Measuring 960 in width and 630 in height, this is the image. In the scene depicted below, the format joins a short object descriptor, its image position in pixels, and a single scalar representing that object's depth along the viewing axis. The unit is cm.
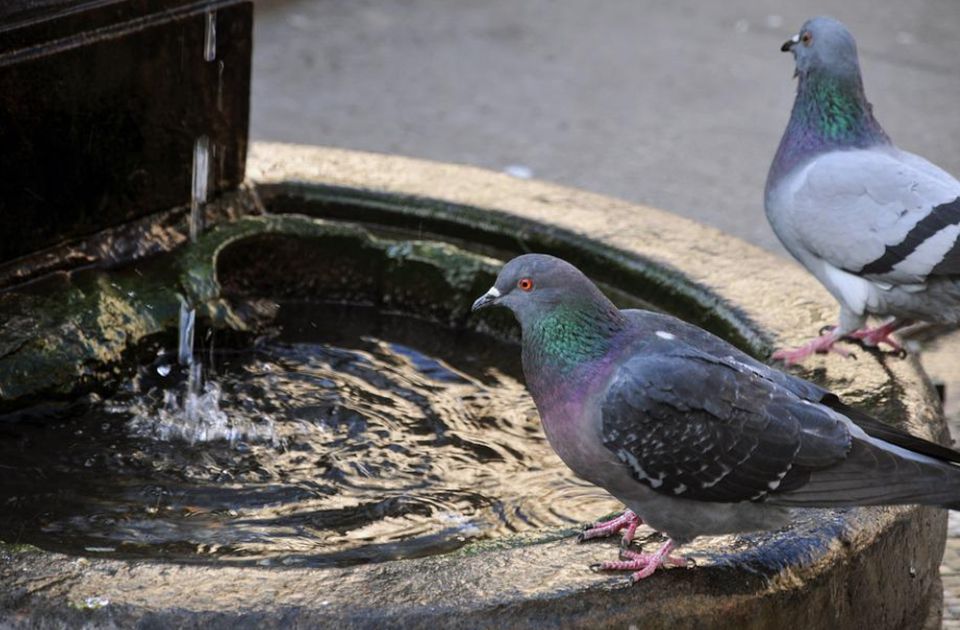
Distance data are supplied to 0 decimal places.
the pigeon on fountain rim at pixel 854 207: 727
